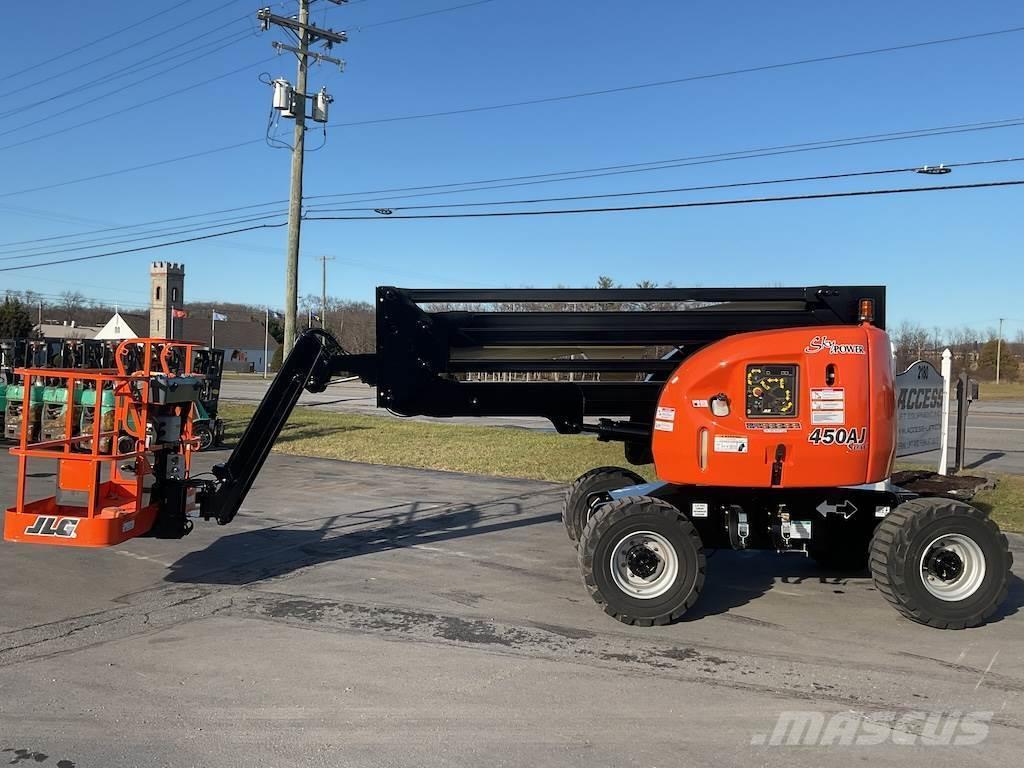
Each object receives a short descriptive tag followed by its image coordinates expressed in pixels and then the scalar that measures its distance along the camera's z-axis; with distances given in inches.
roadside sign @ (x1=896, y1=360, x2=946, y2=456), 422.0
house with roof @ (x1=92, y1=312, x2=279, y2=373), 3843.5
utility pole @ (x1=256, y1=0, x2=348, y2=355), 845.8
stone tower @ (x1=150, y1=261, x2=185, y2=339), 2417.6
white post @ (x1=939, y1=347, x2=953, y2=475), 502.9
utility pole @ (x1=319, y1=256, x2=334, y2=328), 2696.1
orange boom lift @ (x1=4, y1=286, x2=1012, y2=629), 256.5
